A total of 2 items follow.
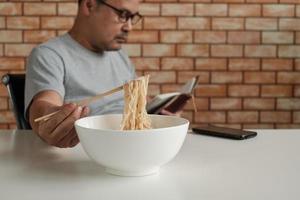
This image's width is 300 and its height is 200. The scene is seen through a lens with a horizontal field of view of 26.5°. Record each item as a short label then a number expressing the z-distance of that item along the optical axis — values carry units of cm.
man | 239
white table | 133
